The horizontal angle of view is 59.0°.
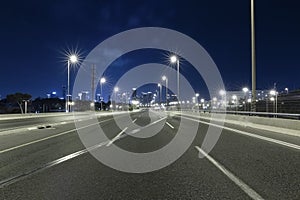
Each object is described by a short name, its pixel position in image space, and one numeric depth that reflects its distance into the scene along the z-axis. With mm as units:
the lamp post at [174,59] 43178
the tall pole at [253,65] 18797
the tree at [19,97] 80419
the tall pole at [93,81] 64125
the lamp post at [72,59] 40969
